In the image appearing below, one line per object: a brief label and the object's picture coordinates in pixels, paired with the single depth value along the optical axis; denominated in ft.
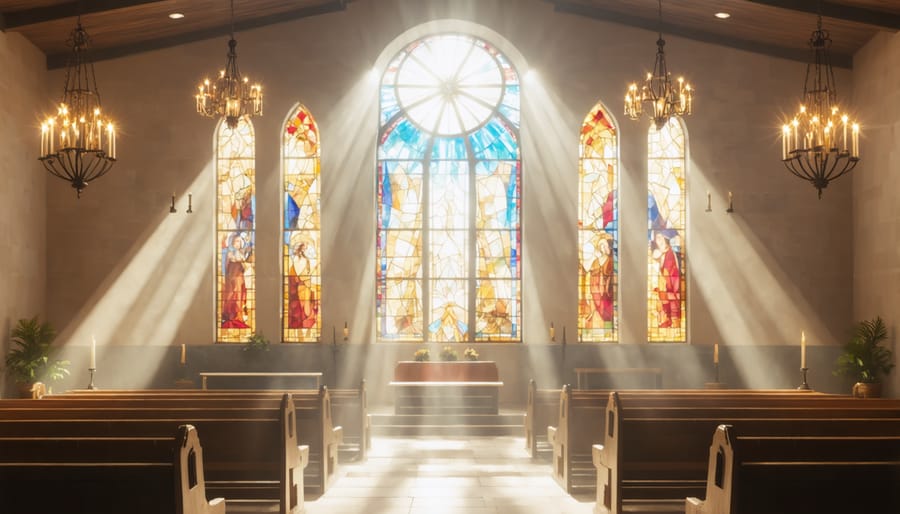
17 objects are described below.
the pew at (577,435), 26.12
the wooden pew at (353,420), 32.76
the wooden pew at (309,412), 25.29
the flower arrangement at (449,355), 41.83
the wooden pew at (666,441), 20.62
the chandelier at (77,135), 27.20
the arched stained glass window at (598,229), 45.52
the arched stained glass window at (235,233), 45.24
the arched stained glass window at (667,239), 45.42
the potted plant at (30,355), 38.75
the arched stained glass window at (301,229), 45.32
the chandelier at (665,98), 31.83
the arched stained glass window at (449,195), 45.83
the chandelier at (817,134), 27.63
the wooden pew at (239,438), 20.62
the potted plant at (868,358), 39.55
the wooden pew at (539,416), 32.45
